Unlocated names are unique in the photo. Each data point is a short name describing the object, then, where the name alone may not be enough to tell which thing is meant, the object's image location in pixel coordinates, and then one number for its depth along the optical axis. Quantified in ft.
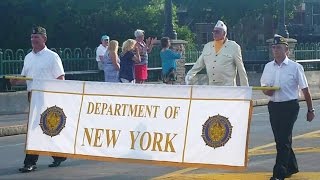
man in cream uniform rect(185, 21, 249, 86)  36.45
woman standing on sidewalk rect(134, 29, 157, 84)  62.44
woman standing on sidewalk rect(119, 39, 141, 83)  55.47
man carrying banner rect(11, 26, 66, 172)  36.94
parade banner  30.63
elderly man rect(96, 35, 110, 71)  68.83
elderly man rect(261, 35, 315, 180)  31.86
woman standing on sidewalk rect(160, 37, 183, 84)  72.28
